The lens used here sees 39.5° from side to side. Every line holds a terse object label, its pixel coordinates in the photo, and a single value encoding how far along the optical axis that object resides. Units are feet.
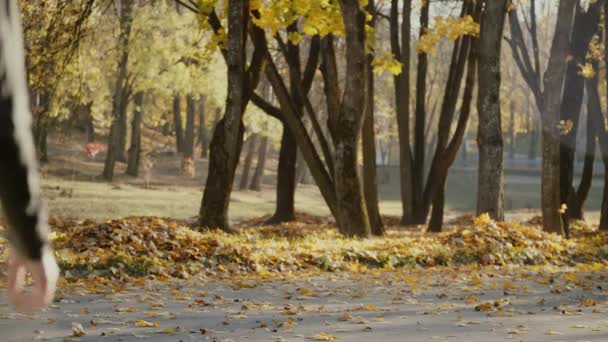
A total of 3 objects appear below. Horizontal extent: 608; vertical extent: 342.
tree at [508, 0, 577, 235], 55.36
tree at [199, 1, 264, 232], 50.72
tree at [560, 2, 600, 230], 69.56
